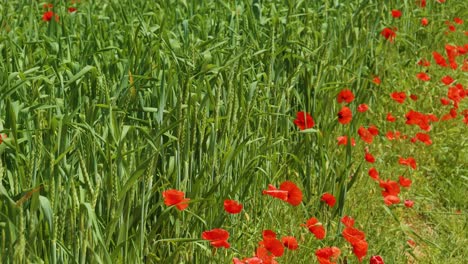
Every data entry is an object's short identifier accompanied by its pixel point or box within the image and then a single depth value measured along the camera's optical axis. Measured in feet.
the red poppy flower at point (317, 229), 8.13
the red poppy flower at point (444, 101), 12.87
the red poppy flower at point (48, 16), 11.82
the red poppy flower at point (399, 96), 12.07
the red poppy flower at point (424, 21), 15.91
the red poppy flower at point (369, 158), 9.72
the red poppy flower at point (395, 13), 14.47
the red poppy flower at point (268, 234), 7.47
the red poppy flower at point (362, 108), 11.20
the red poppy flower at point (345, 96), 10.74
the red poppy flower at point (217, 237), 7.07
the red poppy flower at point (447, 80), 13.38
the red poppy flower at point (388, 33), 13.96
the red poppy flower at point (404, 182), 9.89
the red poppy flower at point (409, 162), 10.50
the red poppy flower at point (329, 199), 8.79
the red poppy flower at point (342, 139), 10.32
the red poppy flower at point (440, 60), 13.78
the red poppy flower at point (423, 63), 14.74
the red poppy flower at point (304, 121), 9.77
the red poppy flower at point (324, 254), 7.59
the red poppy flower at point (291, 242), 7.65
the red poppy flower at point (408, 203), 9.68
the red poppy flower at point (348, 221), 8.41
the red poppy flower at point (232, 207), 7.33
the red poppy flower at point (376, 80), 12.59
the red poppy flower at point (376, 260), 8.06
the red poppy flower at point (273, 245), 7.39
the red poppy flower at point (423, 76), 13.30
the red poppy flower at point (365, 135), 10.50
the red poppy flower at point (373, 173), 9.45
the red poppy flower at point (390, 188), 9.48
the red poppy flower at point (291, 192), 8.10
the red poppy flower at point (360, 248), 7.99
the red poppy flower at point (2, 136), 6.85
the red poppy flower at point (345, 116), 10.23
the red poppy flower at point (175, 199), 7.17
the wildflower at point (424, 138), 11.47
